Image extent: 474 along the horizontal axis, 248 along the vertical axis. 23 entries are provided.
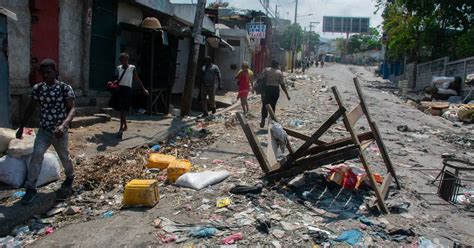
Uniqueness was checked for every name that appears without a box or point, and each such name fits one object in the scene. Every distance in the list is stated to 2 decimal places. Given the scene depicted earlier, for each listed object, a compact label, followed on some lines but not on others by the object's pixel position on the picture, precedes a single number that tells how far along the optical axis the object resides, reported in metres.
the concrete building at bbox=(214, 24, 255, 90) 21.41
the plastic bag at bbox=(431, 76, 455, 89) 19.29
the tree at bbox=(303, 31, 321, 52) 78.06
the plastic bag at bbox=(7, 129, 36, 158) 4.75
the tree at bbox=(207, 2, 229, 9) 28.23
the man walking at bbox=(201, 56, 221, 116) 10.94
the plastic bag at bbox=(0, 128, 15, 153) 4.96
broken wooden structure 4.59
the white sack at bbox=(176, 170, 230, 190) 5.11
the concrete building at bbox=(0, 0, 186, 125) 7.38
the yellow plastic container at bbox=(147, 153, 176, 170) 5.99
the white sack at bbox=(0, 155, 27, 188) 4.77
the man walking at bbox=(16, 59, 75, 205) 4.34
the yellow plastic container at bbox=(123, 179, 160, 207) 4.49
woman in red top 11.59
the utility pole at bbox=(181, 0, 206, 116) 10.11
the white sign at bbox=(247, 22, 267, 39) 25.25
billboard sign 88.62
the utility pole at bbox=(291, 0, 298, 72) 44.97
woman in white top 7.57
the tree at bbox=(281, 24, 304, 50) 55.14
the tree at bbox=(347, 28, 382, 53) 73.81
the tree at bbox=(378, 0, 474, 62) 24.53
